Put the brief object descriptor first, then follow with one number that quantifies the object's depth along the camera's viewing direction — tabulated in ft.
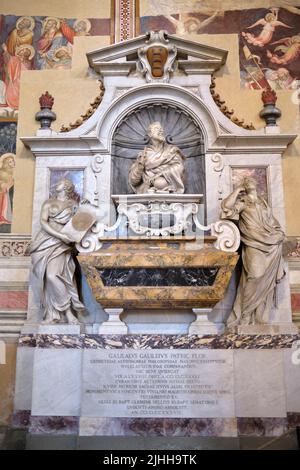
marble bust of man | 23.17
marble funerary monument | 19.75
